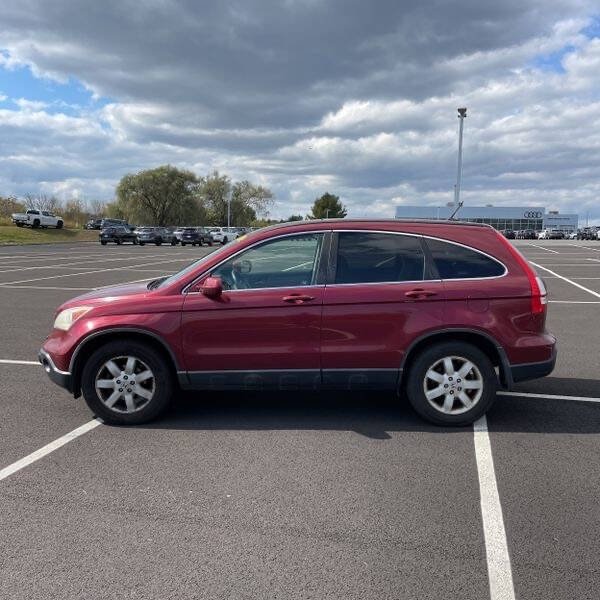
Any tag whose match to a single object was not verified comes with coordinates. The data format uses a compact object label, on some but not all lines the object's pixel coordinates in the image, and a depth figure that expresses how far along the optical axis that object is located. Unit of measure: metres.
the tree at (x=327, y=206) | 102.60
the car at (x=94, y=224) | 65.56
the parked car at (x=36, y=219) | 53.78
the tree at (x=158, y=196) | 85.19
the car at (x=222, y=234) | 54.30
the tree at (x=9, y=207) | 62.41
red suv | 4.62
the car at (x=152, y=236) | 48.84
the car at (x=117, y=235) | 46.83
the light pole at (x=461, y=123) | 33.53
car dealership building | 107.62
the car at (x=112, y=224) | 49.58
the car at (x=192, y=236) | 50.00
